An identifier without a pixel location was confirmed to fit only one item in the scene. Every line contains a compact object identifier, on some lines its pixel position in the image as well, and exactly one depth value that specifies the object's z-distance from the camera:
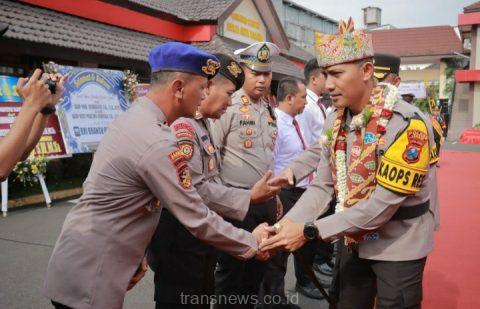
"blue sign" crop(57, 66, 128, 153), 7.83
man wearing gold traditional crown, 2.04
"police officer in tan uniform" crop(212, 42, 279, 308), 3.27
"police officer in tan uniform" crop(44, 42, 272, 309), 1.83
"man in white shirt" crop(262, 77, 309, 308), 4.18
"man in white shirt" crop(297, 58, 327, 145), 4.70
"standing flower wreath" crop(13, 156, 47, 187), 6.93
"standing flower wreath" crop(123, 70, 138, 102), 9.05
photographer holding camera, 1.78
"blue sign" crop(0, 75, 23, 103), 6.83
